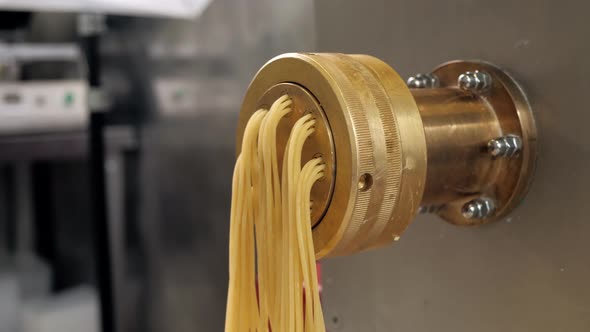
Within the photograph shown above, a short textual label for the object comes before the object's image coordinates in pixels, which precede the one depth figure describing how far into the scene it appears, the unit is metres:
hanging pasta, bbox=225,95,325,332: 0.19
